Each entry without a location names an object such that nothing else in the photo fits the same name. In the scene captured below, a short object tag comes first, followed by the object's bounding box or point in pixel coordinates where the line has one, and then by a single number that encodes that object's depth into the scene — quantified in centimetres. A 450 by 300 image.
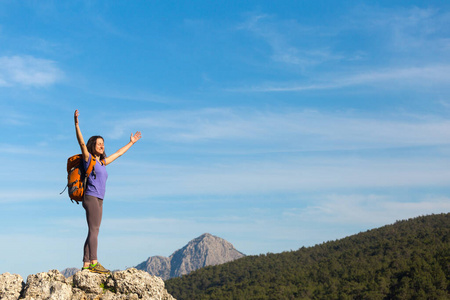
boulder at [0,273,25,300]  1074
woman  1143
